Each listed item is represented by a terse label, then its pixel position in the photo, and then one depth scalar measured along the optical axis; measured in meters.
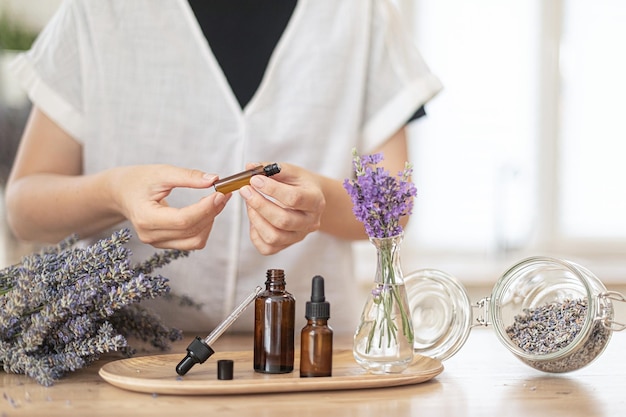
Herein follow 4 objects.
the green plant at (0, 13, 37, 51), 2.33
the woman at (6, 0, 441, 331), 1.34
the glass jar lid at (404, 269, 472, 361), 1.04
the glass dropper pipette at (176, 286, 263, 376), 0.91
